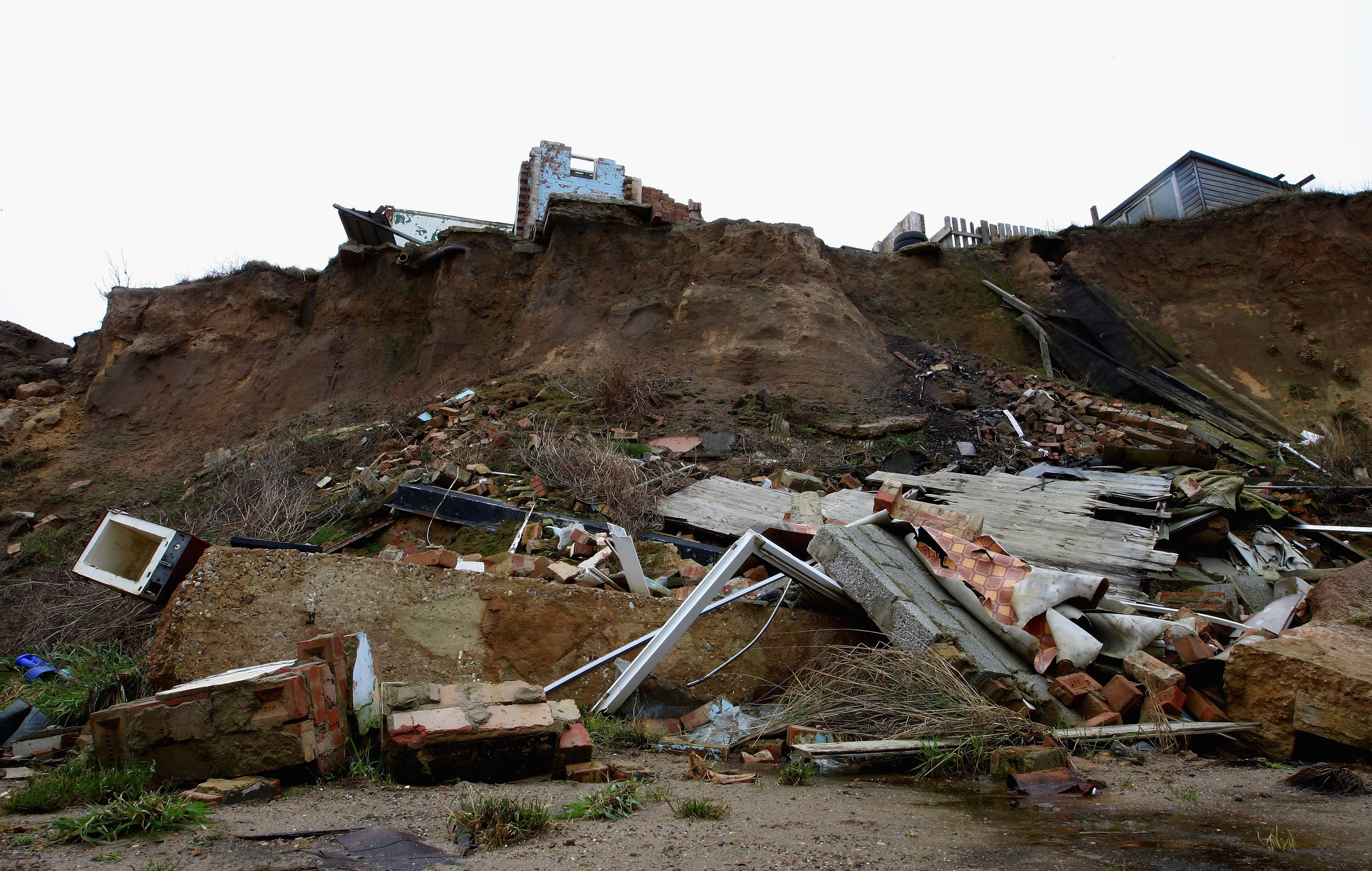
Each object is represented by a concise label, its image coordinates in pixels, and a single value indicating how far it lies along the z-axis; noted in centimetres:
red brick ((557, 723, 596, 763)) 295
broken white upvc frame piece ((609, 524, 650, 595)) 483
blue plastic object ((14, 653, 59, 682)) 473
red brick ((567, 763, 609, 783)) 290
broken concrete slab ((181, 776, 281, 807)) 251
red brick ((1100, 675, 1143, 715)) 369
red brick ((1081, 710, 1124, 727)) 354
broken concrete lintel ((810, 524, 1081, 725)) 363
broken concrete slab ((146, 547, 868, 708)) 352
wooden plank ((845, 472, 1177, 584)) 568
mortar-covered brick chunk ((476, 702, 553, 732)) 289
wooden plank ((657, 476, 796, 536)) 684
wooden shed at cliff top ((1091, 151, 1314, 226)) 1469
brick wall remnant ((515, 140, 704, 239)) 1717
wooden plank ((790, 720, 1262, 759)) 314
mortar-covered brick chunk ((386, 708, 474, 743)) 279
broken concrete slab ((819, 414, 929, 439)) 997
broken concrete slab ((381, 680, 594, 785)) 280
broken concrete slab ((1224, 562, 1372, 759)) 313
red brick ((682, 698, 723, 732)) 397
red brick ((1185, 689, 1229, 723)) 358
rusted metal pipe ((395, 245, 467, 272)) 1374
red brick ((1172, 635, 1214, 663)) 389
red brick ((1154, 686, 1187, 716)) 364
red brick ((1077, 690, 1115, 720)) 368
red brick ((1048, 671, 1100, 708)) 375
